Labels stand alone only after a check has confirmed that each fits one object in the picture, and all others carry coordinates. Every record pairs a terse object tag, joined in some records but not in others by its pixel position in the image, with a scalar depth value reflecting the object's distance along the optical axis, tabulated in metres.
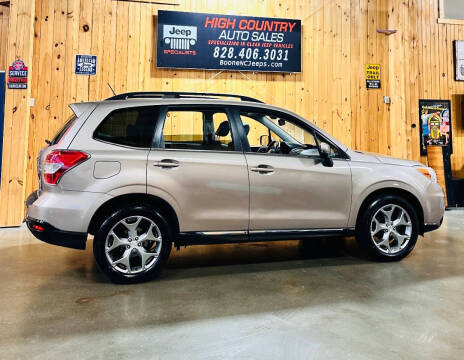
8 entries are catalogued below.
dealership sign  5.61
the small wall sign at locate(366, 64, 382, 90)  6.22
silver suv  2.58
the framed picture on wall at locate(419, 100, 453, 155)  6.68
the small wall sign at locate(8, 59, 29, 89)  4.96
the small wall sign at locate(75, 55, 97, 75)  5.47
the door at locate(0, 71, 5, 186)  5.10
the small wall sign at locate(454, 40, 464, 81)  6.83
